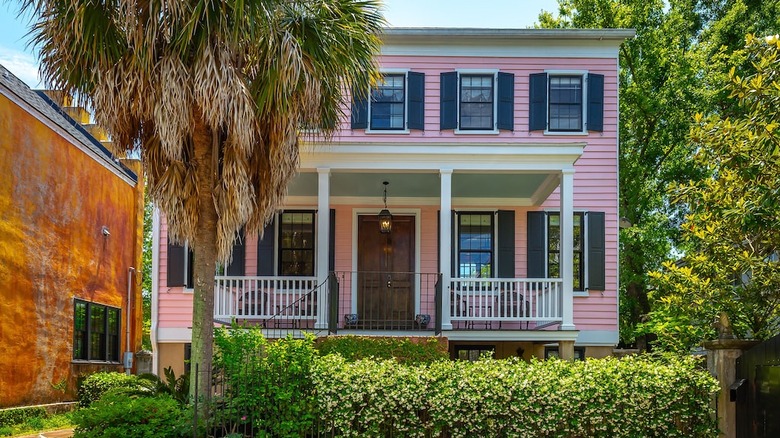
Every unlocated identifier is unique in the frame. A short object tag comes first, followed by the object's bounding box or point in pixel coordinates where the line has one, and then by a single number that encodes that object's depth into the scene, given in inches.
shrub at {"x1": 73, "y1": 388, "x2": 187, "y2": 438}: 329.7
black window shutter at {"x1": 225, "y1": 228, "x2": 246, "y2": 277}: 573.3
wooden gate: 289.3
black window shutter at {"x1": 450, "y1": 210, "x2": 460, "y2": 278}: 579.2
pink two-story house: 570.3
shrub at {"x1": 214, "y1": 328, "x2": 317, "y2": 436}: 341.1
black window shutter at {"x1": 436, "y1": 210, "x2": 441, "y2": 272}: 578.0
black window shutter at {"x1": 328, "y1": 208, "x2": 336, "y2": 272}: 577.0
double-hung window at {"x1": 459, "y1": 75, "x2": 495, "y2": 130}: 588.1
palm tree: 341.7
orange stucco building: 530.0
